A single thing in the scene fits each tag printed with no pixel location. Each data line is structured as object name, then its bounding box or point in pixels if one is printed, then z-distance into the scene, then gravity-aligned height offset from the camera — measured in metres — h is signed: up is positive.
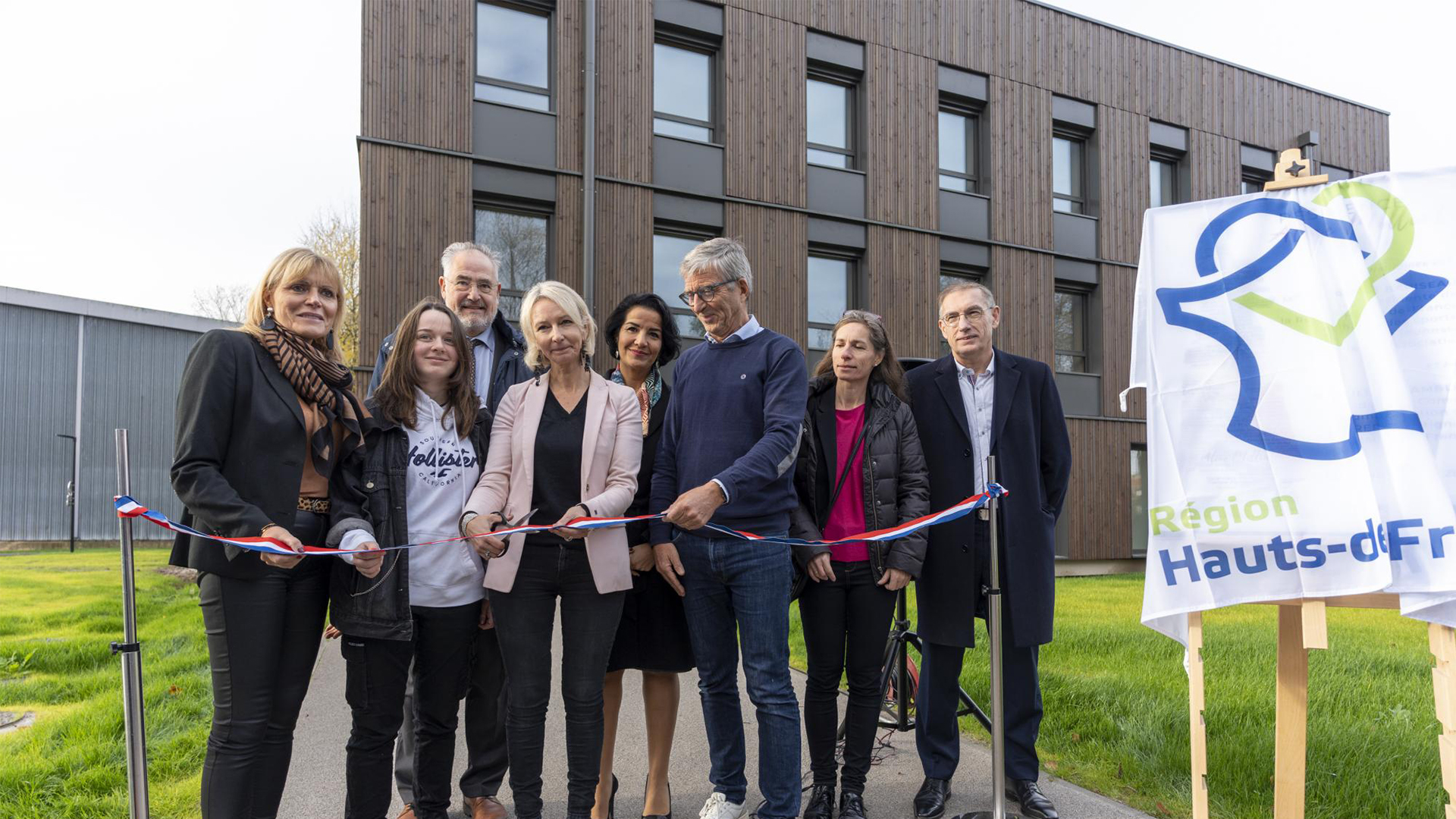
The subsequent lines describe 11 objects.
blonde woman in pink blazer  3.18 -0.39
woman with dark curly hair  3.58 -0.79
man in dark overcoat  3.72 -0.38
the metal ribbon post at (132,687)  2.50 -0.74
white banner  2.80 +0.13
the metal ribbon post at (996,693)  3.37 -0.99
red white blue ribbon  2.46 -0.33
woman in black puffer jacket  3.51 -0.36
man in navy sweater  3.31 -0.31
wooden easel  2.85 -0.82
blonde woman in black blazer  2.71 -0.24
